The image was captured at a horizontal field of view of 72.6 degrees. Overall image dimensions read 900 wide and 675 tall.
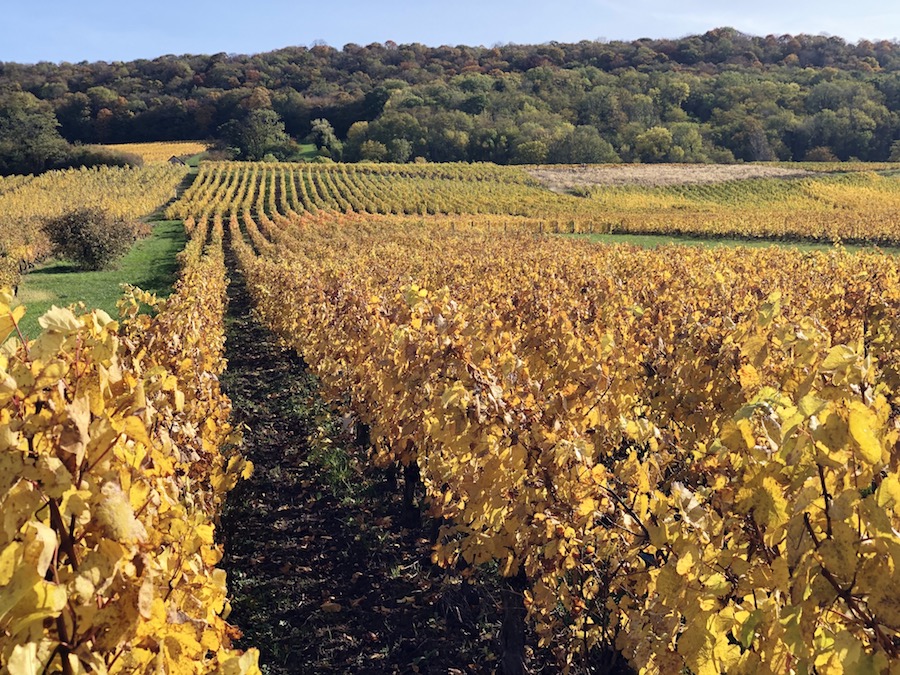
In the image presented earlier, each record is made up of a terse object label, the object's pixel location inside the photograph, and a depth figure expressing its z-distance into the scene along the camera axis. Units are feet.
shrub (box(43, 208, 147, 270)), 82.74
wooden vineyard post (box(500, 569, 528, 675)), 12.14
